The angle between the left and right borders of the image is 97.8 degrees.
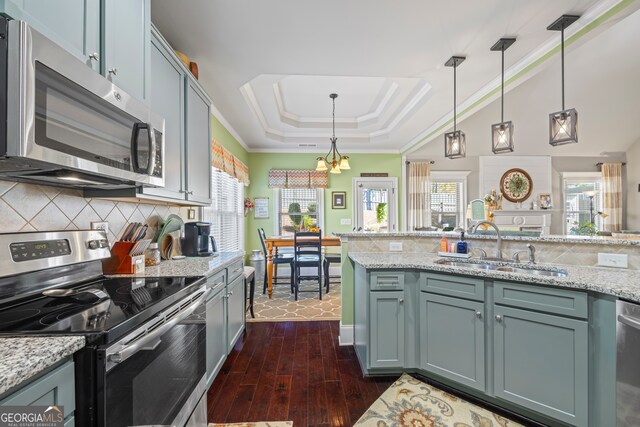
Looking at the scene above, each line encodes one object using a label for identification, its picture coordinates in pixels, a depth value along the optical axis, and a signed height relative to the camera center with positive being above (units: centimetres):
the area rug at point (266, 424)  171 -128
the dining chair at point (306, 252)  414 -55
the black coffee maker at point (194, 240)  249 -22
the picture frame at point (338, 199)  599 +35
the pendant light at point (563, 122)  202 +68
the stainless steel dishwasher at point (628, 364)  129 -71
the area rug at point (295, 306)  348 -127
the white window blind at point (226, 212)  383 +5
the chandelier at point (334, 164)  438 +81
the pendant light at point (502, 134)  235 +70
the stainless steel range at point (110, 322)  82 -37
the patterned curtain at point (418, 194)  596 +45
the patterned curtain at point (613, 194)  609 +45
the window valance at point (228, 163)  355 +78
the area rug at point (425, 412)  170 -126
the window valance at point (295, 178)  584 +78
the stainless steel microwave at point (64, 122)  80 +35
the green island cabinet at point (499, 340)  148 -79
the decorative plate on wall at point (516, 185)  619 +66
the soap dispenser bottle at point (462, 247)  239 -28
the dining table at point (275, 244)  429 -46
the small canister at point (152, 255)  195 -28
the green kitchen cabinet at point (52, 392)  63 -43
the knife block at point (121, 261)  168 -28
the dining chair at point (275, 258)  450 -70
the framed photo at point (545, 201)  610 +30
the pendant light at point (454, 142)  259 +71
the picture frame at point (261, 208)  588 +16
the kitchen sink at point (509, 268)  187 -39
